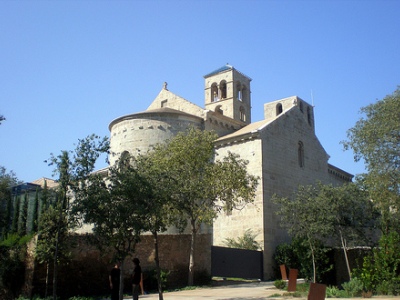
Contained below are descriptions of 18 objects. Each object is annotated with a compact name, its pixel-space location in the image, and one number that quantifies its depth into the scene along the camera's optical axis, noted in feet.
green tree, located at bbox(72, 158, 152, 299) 41.88
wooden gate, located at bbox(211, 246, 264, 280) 72.54
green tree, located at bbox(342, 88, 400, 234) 53.83
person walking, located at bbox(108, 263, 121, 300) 41.22
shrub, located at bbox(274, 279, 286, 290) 58.39
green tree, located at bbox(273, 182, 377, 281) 65.77
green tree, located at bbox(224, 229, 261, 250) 80.12
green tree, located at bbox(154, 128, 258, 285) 63.93
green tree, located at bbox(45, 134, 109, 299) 45.14
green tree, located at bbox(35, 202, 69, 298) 47.91
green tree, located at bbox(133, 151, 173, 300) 44.11
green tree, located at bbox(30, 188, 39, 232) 101.88
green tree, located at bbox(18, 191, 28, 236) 102.77
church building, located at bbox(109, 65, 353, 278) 83.56
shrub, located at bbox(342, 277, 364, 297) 47.65
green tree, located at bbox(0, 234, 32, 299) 52.44
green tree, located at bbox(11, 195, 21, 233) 106.11
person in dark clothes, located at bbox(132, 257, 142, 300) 39.96
